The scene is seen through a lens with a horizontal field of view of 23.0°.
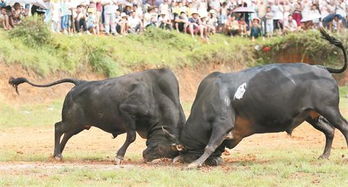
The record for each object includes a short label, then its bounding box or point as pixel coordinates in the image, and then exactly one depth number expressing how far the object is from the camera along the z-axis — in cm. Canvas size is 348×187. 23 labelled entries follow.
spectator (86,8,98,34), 2911
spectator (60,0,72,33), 2848
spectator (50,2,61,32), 2845
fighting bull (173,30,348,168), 1338
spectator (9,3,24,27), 2802
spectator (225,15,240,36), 3378
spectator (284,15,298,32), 3327
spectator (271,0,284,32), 3259
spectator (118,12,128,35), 3042
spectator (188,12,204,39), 3225
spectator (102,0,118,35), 2931
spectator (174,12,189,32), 3188
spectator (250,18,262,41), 3347
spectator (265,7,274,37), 3262
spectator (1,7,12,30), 2805
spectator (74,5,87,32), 2880
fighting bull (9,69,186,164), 1451
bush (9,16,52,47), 2823
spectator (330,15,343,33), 3195
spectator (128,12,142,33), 3102
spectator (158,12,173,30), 3172
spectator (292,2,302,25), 3244
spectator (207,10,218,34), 3303
